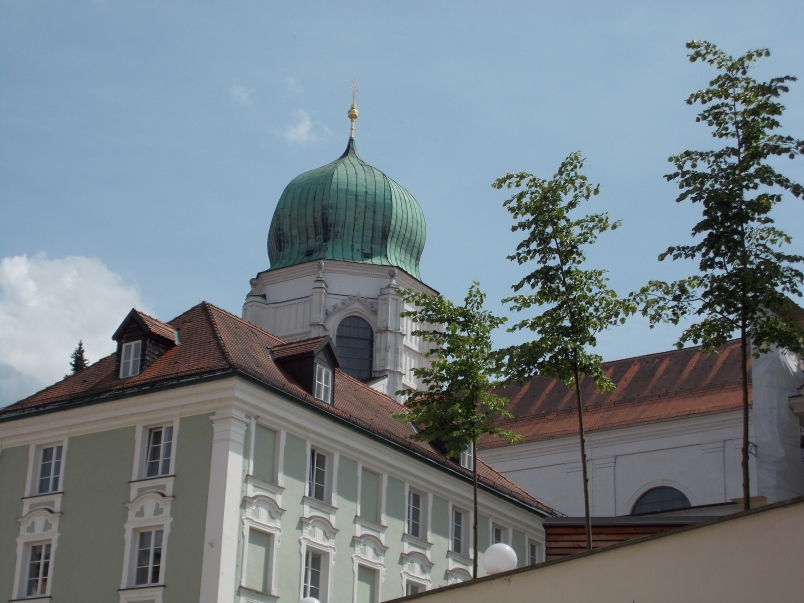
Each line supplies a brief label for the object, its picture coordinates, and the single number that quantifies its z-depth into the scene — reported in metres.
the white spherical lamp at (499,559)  18.86
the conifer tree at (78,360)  54.44
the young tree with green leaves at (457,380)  25.41
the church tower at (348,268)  57.94
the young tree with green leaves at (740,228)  18.67
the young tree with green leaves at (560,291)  22.44
